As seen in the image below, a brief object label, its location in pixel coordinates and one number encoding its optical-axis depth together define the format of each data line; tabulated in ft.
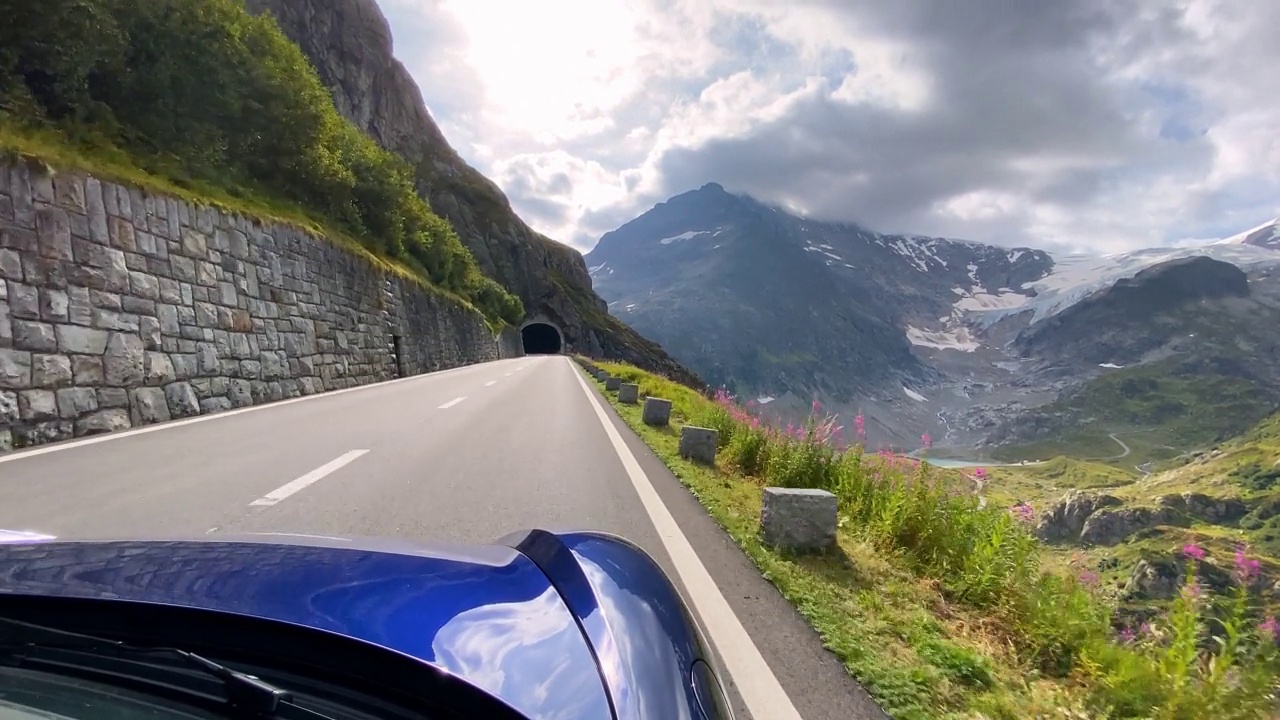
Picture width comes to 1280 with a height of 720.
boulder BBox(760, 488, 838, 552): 16.31
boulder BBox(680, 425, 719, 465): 29.07
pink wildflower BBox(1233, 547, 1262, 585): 10.57
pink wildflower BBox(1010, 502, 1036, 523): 15.78
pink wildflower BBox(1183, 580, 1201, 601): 10.61
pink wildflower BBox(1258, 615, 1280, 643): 9.90
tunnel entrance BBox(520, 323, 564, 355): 339.98
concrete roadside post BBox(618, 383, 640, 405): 57.88
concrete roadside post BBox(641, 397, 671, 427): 41.34
